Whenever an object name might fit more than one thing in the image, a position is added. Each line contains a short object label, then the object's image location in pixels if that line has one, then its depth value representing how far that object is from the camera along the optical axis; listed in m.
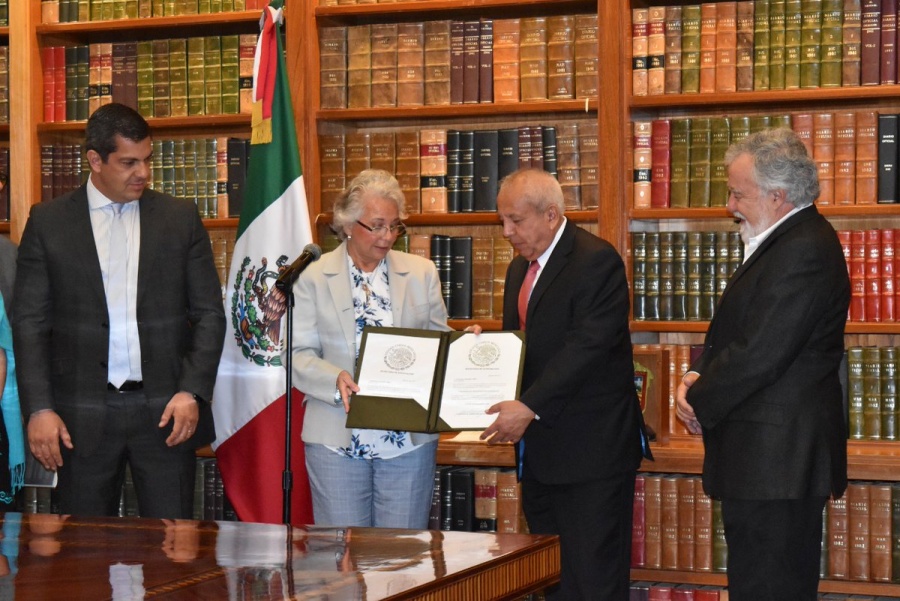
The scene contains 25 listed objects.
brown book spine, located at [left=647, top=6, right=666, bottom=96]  4.30
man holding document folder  3.37
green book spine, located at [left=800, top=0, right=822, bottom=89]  4.16
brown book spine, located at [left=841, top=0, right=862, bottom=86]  4.13
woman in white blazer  3.44
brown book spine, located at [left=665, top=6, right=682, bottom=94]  4.29
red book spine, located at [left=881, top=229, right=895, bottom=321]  4.17
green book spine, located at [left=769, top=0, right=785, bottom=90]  4.19
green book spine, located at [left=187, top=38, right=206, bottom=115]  4.79
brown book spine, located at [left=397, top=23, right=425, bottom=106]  4.54
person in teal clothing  3.44
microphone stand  3.27
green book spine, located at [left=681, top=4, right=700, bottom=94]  4.27
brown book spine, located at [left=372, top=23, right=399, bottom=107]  4.56
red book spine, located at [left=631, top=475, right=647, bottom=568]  4.30
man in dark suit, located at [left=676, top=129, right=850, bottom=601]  2.98
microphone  3.25
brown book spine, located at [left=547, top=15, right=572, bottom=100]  4.38
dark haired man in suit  3.38
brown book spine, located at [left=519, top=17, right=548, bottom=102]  4.41
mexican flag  4.13
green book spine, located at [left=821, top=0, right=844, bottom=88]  4.14
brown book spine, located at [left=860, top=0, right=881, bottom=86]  4.12
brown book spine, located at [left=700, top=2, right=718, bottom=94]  4.26
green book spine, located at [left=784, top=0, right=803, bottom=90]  4.18
